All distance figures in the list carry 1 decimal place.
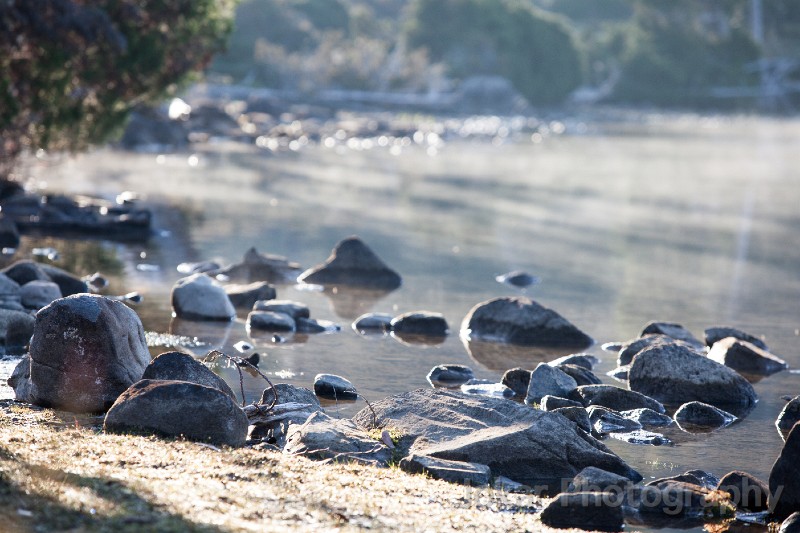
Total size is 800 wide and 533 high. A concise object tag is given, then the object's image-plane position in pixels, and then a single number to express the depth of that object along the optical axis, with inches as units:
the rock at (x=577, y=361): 846.5
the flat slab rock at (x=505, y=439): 581.3
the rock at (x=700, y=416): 714.2
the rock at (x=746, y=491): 546.6
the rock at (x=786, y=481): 537.6
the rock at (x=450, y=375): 794.2
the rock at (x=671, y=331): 947.3
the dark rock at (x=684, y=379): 767.1
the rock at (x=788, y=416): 703.7
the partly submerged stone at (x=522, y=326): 941.8
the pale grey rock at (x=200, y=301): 954.7
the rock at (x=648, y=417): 705.6
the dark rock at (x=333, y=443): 562.9
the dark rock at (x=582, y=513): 498.0
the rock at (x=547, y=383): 735.7
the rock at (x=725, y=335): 945.5
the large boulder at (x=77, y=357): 626.5
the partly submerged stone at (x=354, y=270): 1181.7
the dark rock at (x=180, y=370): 621.6
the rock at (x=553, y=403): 701.9
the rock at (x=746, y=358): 859.4
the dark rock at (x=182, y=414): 553.3
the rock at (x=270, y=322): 933.2
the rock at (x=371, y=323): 957.8
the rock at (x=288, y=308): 967.0
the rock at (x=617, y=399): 726.5
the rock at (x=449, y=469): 554.3
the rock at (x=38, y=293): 912.9
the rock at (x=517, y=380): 762.8
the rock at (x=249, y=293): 1023.0
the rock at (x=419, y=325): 952.9
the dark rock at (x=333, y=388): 725.3
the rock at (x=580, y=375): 778.8
